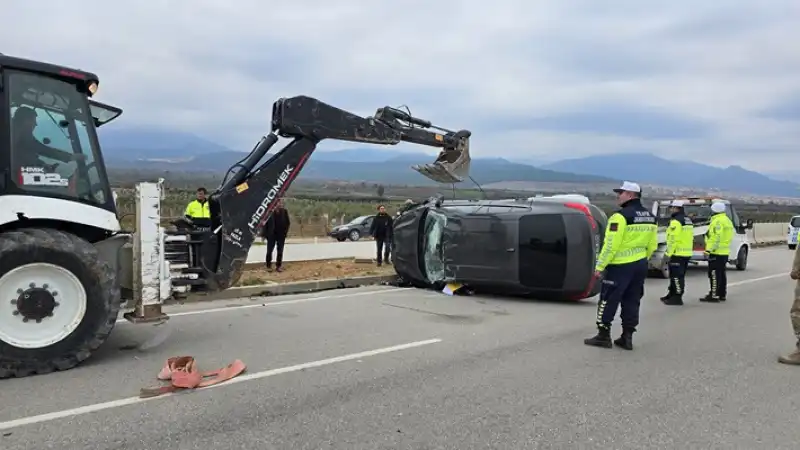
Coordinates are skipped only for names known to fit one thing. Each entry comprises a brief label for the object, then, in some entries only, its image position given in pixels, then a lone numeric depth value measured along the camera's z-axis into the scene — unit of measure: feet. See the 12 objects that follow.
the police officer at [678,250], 36.50
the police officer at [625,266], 23.43
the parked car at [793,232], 87.20
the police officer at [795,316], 21.56
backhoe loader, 18.11
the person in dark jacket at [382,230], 51.67
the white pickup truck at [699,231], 50.70
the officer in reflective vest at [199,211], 24.84
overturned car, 34.04
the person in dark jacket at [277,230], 45.50
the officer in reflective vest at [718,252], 37.35
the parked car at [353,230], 96.17
